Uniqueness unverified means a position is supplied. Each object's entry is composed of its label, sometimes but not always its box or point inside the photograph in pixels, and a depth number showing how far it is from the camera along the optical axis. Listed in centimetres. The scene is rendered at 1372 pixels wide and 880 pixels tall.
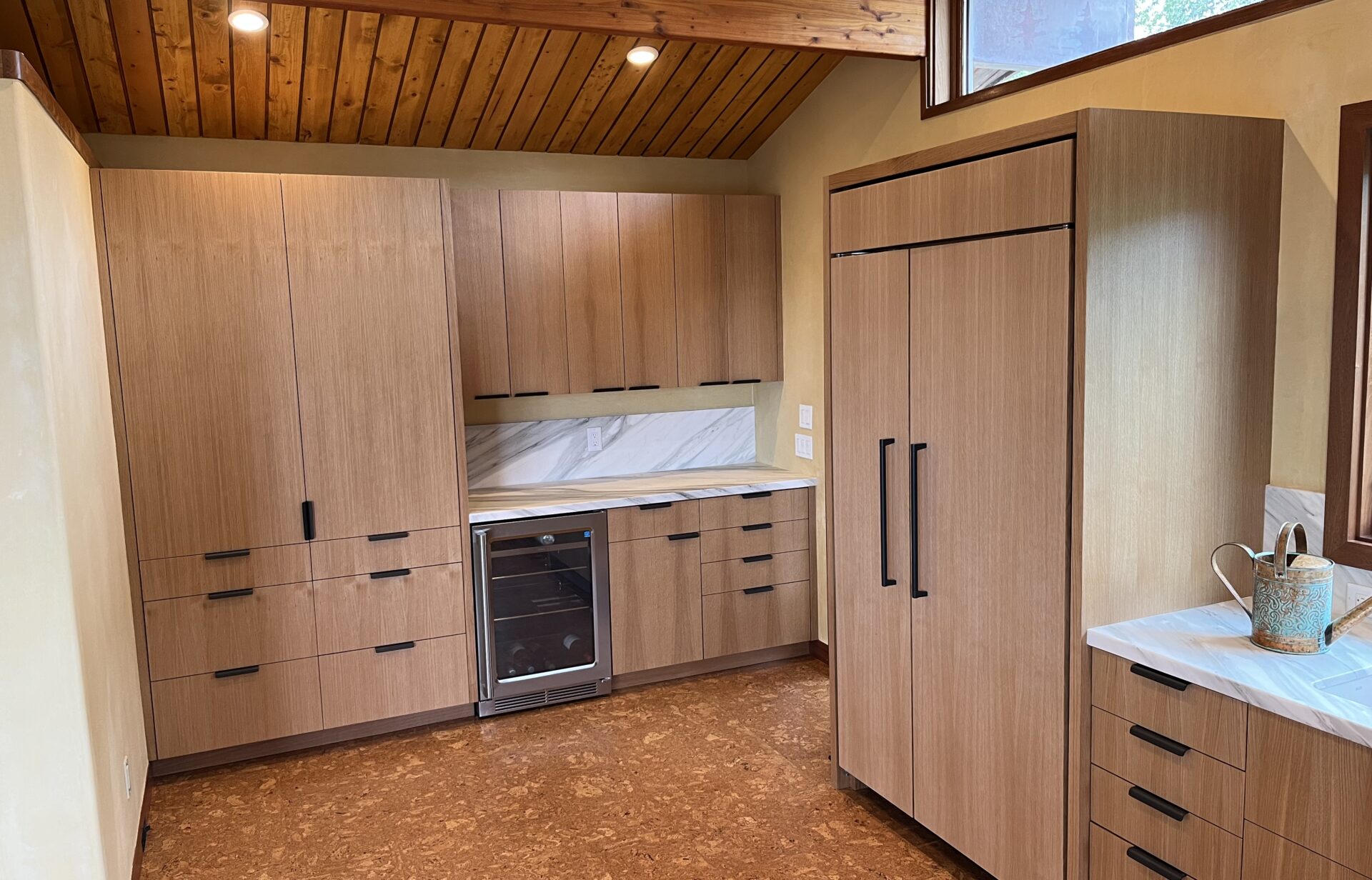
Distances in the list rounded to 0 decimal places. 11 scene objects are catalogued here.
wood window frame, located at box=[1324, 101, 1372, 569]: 221
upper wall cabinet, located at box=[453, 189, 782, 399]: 414
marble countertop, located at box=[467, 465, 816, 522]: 397
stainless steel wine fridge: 393
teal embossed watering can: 208
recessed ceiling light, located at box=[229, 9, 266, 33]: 312
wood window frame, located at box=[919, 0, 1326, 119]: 332
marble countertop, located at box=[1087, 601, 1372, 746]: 179
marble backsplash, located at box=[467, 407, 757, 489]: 454
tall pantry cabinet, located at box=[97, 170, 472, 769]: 341
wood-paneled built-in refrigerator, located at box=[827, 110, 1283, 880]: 221
